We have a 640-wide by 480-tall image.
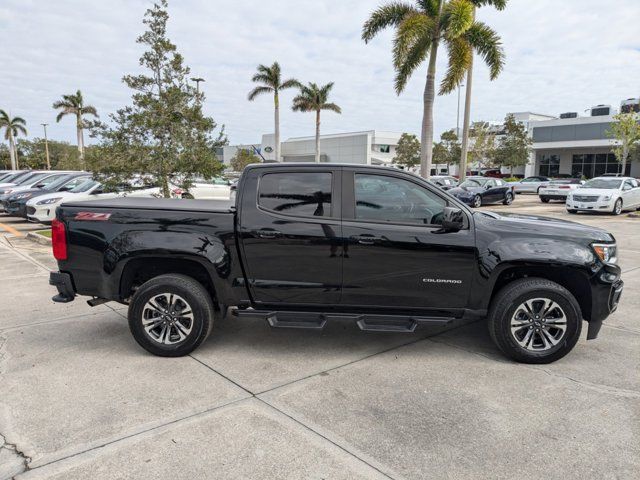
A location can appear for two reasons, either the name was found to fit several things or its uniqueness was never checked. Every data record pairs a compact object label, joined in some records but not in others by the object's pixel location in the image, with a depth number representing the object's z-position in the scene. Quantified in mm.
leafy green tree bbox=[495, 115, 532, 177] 47781
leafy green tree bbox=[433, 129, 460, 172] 55469
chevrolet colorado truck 4195
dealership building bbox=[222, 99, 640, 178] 53656
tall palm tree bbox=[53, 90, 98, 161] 45656
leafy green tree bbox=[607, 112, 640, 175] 39844
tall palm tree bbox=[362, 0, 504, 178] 18438
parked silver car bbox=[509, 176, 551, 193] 32031
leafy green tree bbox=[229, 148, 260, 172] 62466
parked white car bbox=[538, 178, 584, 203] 24250
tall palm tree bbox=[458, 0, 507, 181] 25353
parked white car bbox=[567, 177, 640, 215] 17828
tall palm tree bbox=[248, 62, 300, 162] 38812
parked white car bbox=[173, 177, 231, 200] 15995
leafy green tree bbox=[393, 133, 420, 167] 61812
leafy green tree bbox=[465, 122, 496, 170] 48350
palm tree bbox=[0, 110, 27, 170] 55259
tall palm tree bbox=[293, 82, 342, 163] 41375
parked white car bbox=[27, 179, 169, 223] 13188
